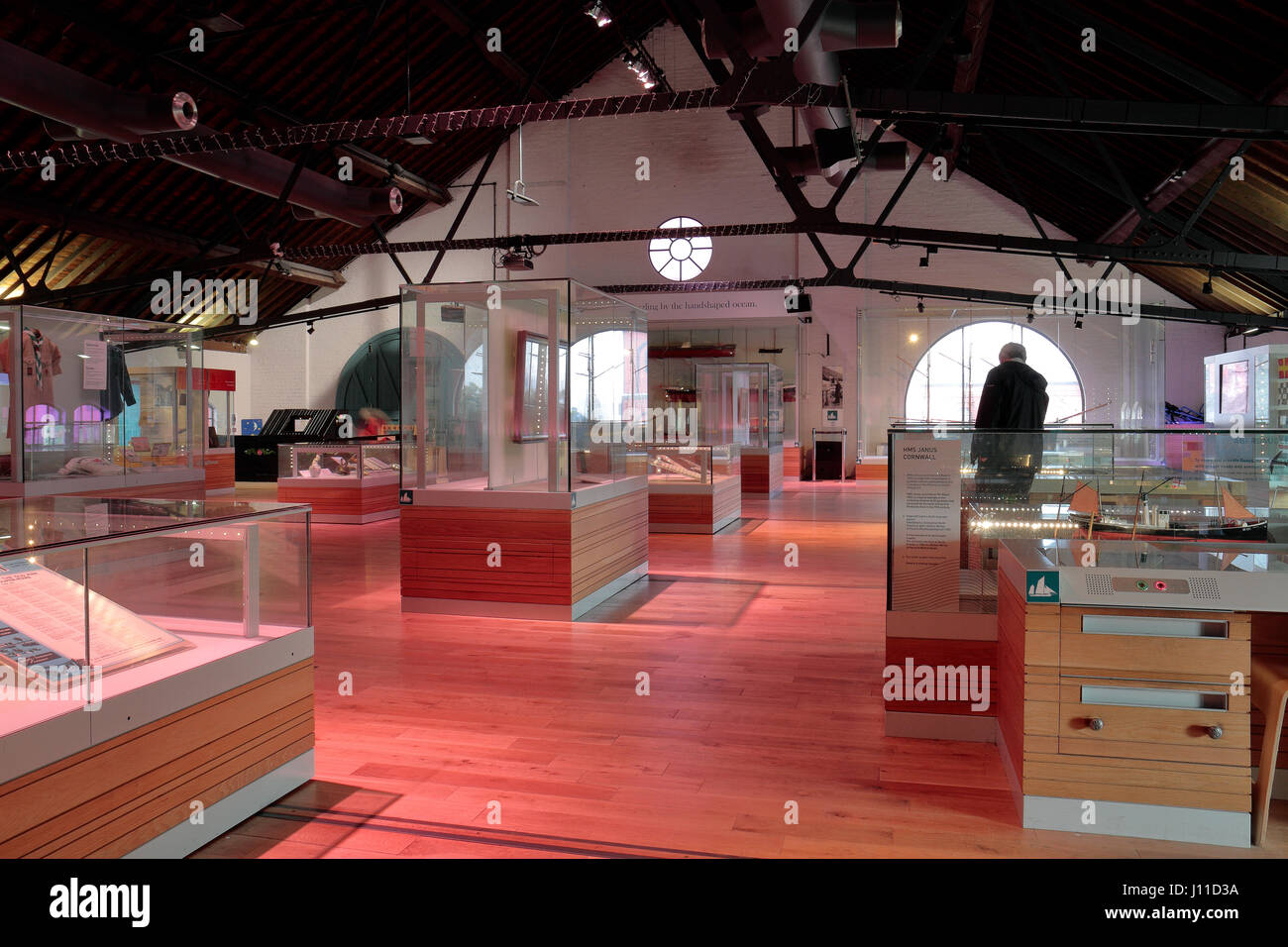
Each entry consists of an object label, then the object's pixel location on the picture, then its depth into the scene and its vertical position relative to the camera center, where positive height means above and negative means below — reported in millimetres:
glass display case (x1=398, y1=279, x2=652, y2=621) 5992 -70
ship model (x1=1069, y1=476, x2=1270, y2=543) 3355 -320
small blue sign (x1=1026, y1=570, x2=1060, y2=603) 2744 -448
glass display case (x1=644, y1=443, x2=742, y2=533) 10492 -577
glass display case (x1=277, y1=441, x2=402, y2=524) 11609 -488
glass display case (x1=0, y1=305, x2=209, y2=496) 6488 +313
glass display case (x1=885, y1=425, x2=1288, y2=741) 3488 -268
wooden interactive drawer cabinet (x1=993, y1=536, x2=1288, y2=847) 2641 -761
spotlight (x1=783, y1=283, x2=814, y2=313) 14008 +2129
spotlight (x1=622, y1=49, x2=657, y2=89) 12680 +5207
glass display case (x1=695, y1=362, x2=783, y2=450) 14992 +579
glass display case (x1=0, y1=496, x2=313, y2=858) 2170 -624
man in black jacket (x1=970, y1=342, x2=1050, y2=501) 5395 +244
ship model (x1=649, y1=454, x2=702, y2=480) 10648 -330
